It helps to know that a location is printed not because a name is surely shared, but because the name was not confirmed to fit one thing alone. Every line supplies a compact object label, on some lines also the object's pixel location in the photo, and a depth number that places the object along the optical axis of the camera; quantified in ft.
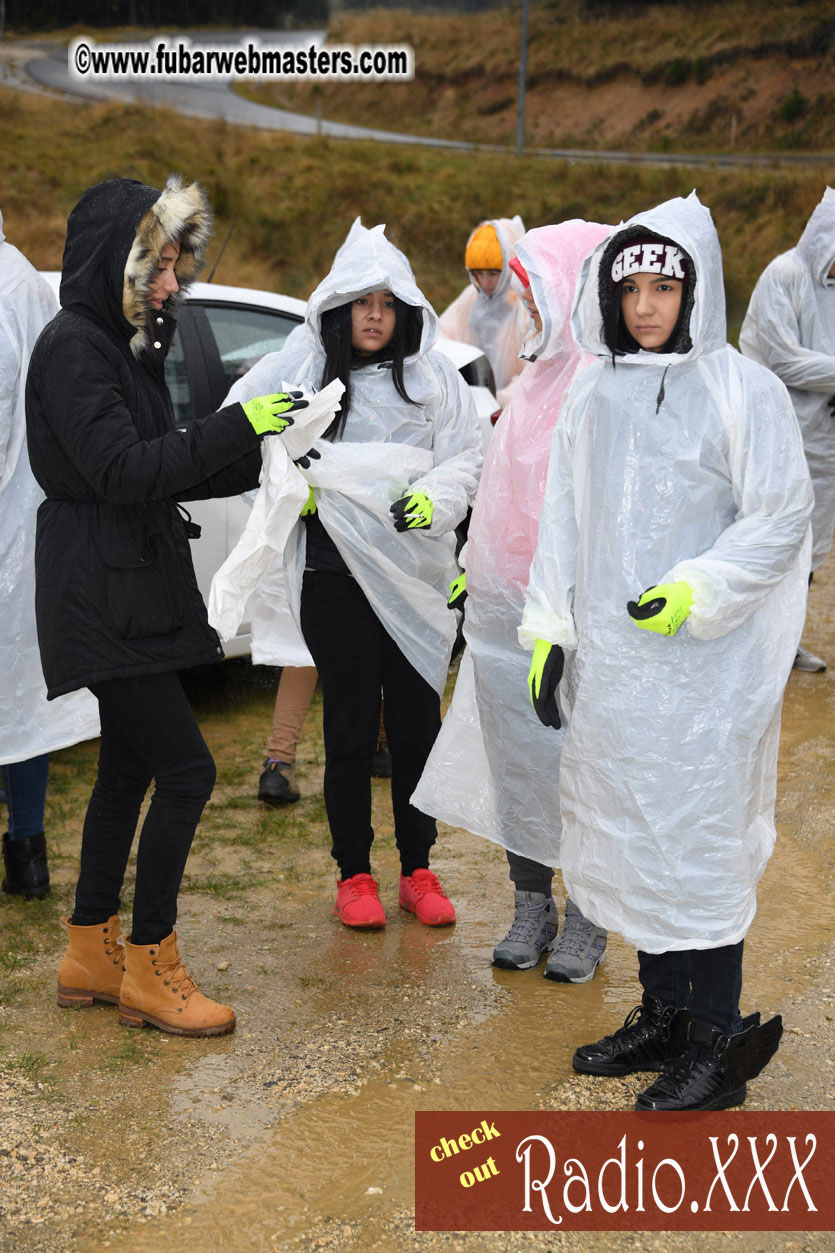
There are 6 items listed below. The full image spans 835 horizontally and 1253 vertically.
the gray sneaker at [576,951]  10.08
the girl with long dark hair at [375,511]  10.21
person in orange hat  18.15
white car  14.98
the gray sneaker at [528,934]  10.27
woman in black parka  8.11
